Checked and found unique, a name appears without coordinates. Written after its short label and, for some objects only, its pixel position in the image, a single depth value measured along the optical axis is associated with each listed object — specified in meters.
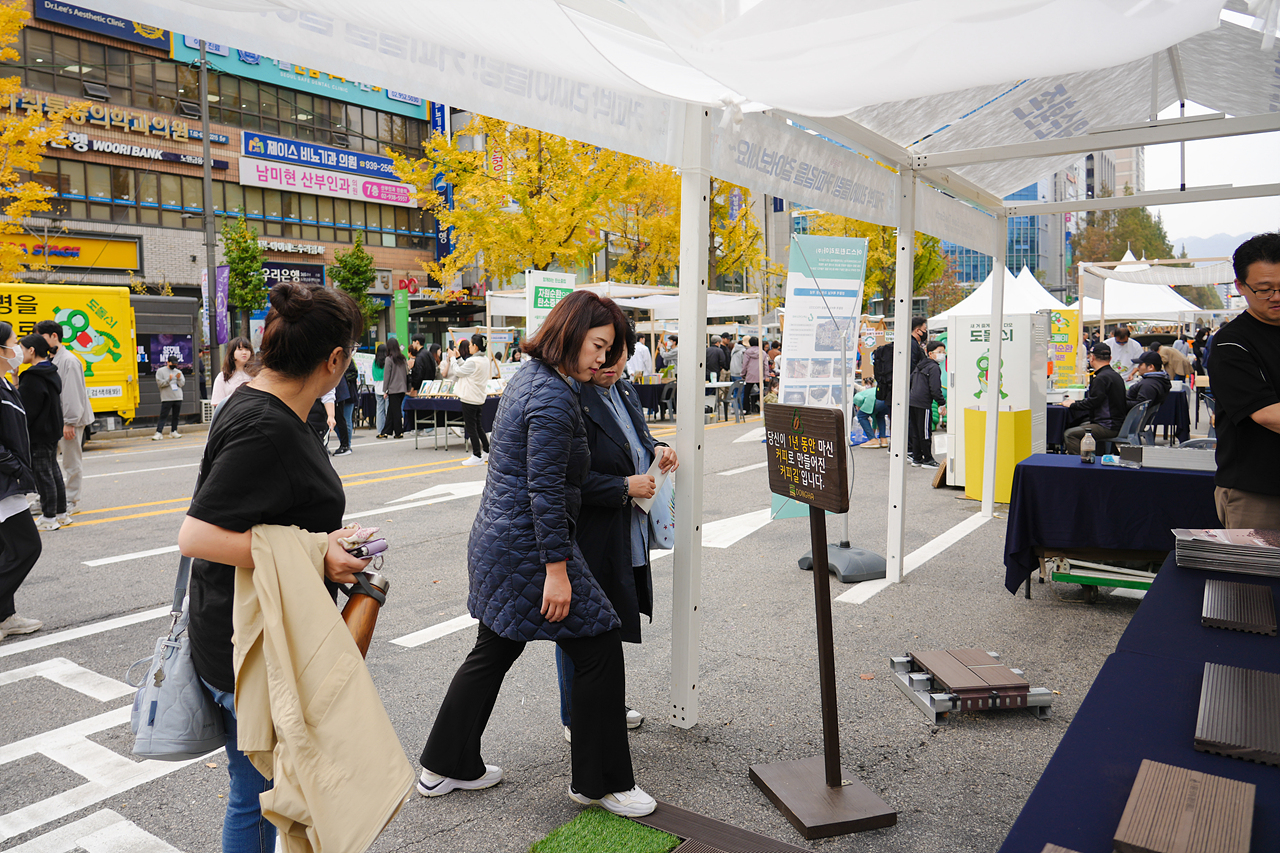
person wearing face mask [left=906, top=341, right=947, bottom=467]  11.97
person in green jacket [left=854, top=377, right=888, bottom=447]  12.69
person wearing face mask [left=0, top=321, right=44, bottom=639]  5.02
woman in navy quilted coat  2.85
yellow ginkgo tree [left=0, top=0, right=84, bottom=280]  17.66
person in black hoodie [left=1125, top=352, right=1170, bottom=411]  10.17
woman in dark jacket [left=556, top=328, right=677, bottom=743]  3.18
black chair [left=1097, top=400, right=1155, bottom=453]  9.13
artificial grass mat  2.82
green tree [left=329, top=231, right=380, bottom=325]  33.50
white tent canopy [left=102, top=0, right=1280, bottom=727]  2.44
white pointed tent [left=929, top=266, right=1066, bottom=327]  12.71
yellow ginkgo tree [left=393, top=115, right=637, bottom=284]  19.70
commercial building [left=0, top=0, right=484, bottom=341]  28.88
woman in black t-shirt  1.93
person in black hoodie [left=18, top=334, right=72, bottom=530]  7.31
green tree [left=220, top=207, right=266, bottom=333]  28.11
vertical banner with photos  6.16
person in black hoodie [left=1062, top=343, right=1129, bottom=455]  9.22
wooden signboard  2.88
